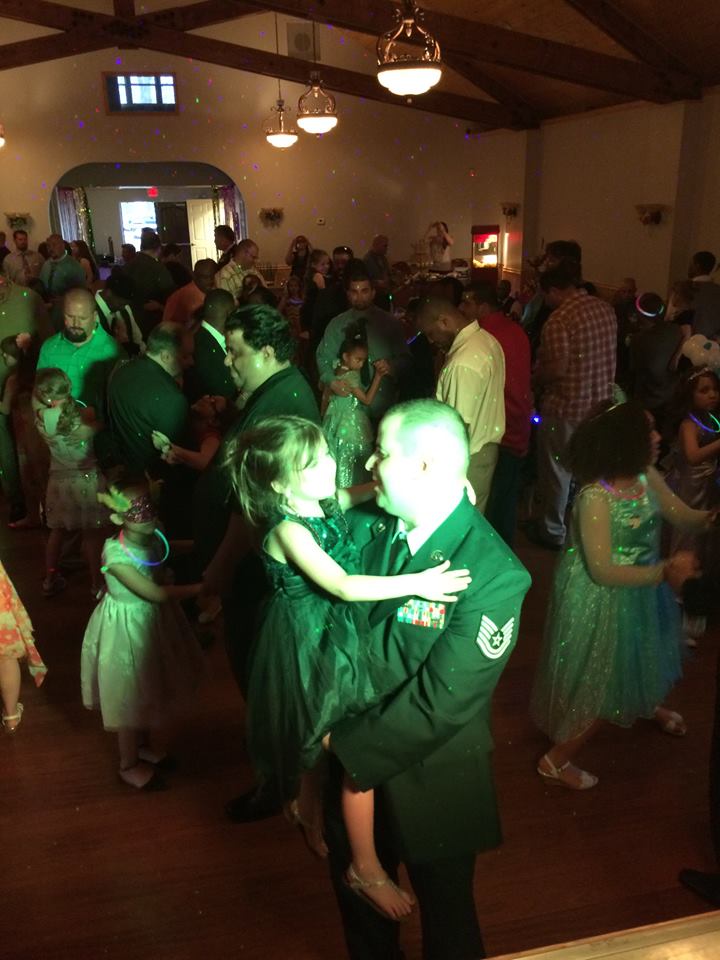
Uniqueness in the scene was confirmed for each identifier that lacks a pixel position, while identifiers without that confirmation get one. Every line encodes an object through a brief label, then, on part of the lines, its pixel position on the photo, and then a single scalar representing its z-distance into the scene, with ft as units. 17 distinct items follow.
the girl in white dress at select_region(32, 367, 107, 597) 11.71
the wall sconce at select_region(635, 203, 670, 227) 27.22
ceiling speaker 38.65
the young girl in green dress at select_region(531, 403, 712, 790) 7.39
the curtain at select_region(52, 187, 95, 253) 41.81
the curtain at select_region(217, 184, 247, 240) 42.57
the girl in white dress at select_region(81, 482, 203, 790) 8.04
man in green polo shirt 12.78
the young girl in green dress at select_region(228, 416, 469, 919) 4.85
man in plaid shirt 13.80
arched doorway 41.91
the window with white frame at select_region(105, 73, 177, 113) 39.22
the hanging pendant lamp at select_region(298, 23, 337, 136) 26.82
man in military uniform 4.43
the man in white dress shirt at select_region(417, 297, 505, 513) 11.25
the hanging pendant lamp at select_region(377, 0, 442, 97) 16.08
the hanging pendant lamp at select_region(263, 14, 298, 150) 32.96
